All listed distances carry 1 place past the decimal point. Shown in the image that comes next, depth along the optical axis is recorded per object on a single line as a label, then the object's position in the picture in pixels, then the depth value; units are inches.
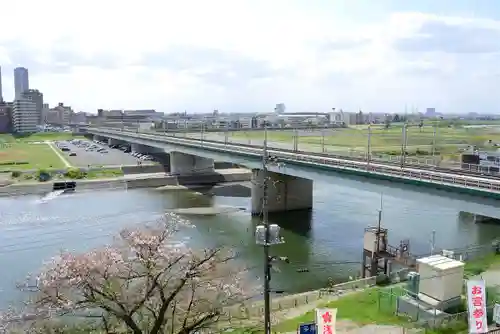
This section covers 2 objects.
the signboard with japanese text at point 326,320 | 408.8
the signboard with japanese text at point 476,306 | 461.7
